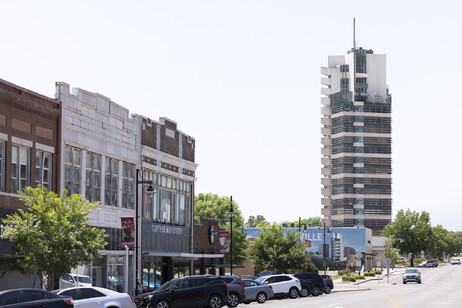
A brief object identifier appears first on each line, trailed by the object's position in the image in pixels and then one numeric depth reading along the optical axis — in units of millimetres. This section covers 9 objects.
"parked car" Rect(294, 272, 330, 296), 54312
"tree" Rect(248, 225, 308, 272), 68500
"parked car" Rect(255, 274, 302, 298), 49750
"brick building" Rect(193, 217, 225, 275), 57781
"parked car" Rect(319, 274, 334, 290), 56738
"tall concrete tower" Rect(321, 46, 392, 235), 179500
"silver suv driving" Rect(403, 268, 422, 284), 79062
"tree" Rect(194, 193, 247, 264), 111312
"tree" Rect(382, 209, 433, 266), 154875
